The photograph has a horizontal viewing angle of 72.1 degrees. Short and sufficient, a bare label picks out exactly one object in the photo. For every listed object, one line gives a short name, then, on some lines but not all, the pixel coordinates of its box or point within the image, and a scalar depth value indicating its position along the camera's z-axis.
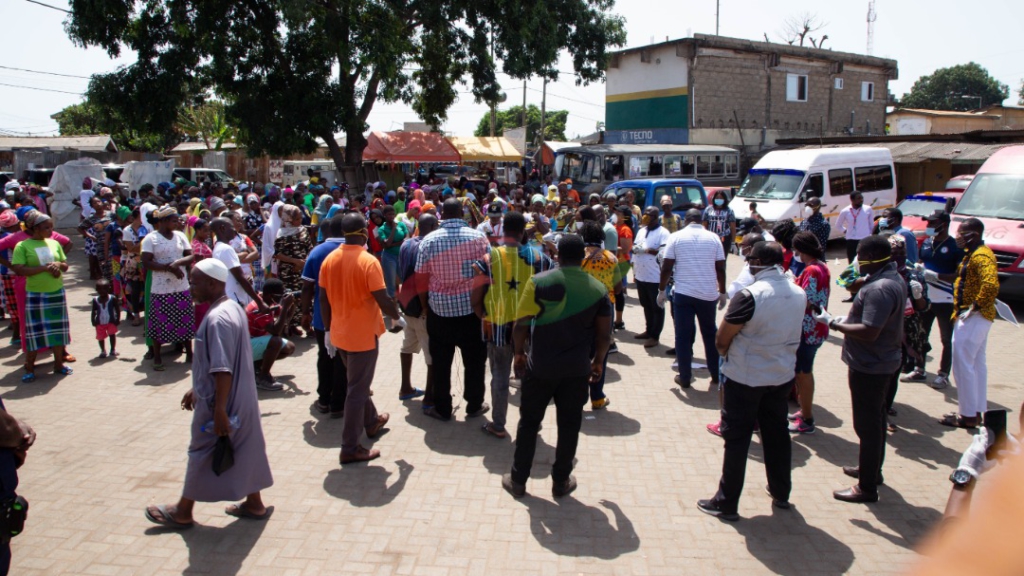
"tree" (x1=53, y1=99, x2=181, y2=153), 19.52
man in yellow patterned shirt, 5.64
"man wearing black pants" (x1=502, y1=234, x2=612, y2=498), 4.35
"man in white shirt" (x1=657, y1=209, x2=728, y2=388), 6.61
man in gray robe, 3.92
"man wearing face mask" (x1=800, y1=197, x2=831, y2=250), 11.08
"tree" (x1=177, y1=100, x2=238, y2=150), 46.19
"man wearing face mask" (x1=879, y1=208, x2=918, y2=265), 7.24
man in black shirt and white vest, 4.19
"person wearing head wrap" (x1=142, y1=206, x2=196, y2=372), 7.15
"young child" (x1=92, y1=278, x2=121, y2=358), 7.68
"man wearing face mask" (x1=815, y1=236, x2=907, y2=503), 4.38
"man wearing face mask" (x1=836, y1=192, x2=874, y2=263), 12.05
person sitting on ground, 6.81
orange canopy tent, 23.36
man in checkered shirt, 5.61
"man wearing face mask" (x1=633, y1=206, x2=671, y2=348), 8.23
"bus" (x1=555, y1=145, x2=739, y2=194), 21.86
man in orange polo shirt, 4.91
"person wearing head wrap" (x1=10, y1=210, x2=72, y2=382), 6.95
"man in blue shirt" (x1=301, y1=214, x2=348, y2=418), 6.00
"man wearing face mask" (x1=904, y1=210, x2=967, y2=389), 6.96
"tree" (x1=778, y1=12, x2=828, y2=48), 42.53
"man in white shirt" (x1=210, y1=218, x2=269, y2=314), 6.64
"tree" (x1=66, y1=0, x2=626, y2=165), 18.41
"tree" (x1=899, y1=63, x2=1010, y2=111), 74.50
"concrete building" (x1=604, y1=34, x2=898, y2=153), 30.84
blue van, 15.41
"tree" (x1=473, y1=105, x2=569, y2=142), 77.69
